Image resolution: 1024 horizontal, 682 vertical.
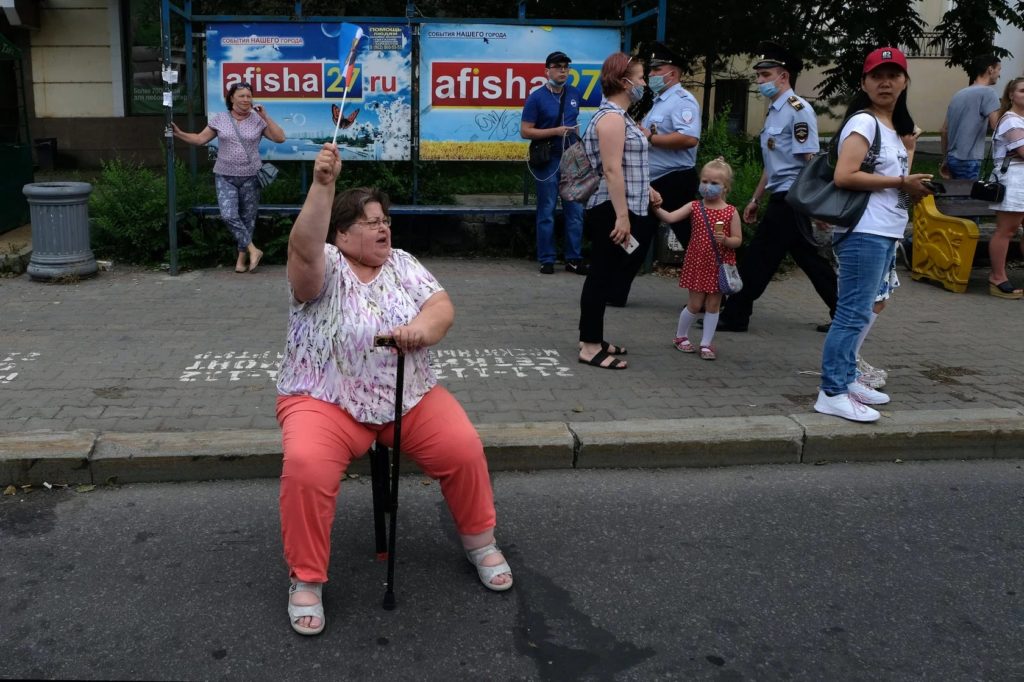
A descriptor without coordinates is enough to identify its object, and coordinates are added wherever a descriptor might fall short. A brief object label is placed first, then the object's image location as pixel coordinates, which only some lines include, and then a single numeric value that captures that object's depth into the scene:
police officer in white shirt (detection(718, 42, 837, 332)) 6.54
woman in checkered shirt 5.67
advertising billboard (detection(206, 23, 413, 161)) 8.89
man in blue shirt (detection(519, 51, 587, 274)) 8.59
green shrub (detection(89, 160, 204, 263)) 8.80
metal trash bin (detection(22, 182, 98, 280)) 8.14
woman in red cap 4.73
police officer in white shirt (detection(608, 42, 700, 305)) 6.84
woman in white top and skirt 8.10
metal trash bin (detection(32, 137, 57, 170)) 15.18
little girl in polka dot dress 6.14
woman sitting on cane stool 3.29
